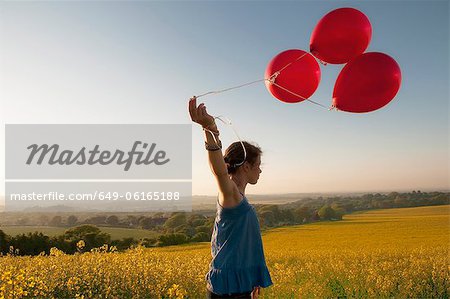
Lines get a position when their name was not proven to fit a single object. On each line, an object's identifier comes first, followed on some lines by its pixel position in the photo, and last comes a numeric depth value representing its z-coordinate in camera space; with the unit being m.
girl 1.98
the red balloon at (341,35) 3.29
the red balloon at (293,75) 3.37
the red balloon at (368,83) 3.16
